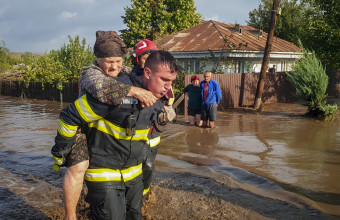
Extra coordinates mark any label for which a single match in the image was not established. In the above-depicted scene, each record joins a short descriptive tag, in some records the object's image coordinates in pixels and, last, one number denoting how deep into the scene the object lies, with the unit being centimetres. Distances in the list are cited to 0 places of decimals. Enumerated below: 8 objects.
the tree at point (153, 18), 3581
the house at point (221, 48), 2169
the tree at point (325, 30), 2139
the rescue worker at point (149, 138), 402
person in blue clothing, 1116
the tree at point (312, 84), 1318
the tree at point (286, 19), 4008
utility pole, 1557
